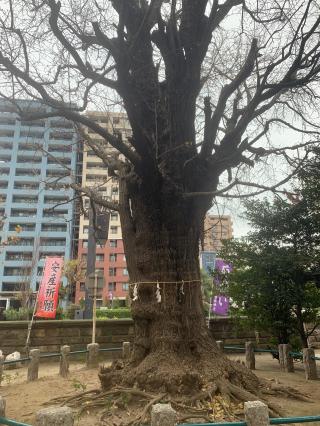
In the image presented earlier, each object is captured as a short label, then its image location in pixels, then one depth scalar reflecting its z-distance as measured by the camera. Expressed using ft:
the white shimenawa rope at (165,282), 20.89
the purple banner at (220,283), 40.40
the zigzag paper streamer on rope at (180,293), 21.01
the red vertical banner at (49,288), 46.17
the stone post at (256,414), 10.82
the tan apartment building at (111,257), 179.31
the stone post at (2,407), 12.28
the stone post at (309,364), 26.96
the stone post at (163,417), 10.81
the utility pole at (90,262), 51.10
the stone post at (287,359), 30.12
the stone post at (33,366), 27.82
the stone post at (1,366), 26.65
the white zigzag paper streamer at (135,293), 21.33
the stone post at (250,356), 32.14
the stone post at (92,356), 31.37
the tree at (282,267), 33.14
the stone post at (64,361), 28.55
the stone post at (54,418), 9.89
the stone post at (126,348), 32.83
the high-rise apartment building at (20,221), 169.27
